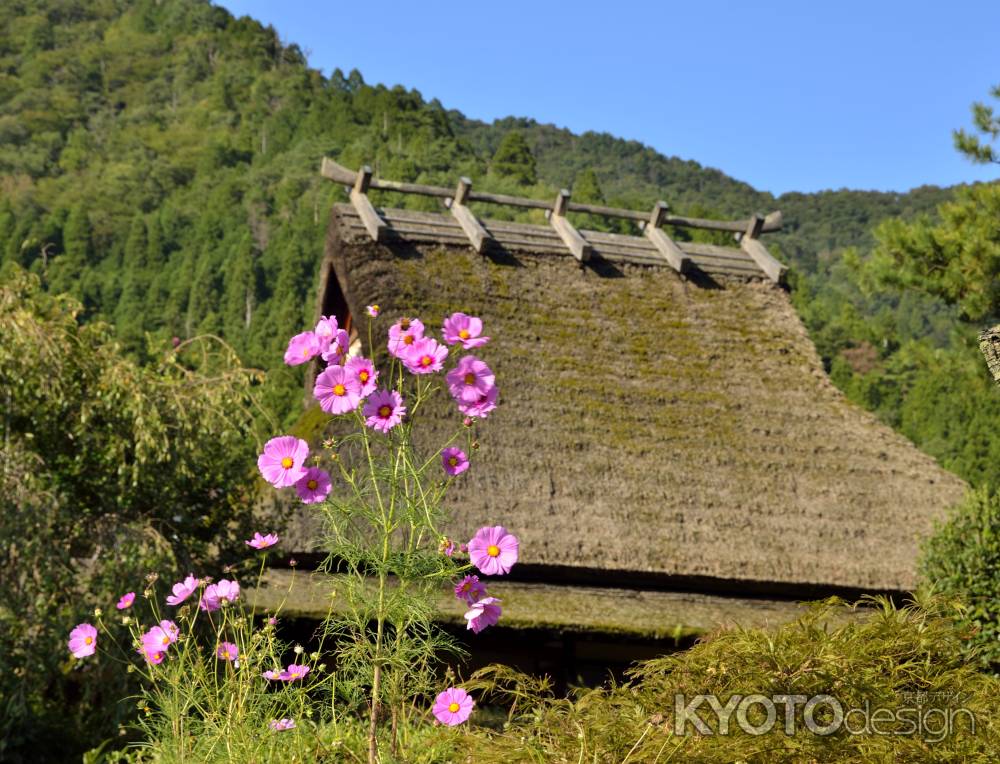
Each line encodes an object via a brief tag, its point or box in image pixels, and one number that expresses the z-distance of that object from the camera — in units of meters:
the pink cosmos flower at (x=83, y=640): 3.55
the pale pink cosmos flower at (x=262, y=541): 3.45
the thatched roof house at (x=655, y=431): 8.02
